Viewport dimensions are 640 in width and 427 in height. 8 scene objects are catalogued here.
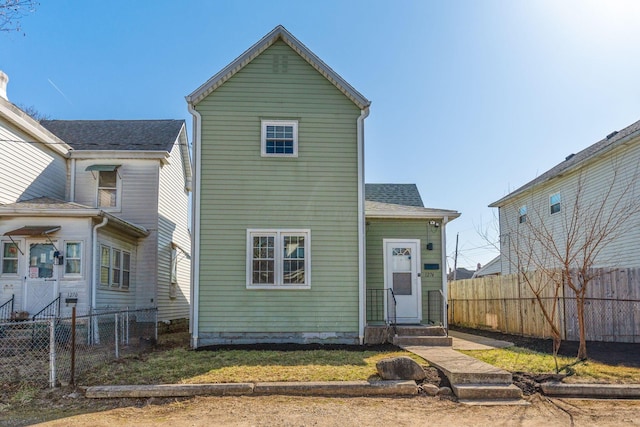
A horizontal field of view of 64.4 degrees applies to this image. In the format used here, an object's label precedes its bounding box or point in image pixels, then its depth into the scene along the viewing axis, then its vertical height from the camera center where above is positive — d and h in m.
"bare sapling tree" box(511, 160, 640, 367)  14.03 +1.74
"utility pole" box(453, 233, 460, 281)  36.16 +0.33
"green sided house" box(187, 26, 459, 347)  11.16 +1.44
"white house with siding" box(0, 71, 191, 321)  12.47 +1.44
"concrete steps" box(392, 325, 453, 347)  11.05 -1.56
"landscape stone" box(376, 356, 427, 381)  7.23 -1.48
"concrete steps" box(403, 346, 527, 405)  6.80 -1.64
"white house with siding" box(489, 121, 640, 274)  14.31 +2.47
